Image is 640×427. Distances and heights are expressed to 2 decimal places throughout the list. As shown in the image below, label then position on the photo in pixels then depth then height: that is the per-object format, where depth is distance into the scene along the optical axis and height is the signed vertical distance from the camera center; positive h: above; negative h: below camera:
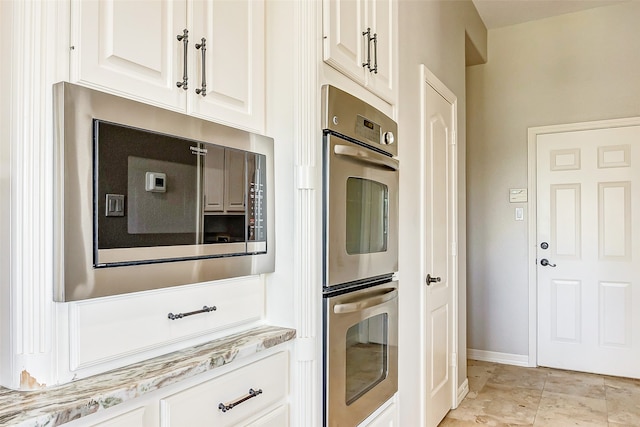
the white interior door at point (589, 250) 3.77 -0.31
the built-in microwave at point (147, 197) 0.90 +0.04
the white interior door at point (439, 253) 2.66 -0.24
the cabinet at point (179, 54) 0.97 +0.40
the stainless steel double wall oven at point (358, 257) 1.48 -0.16
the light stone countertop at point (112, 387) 0.77 -0.34
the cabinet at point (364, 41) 1.53 +0.66
